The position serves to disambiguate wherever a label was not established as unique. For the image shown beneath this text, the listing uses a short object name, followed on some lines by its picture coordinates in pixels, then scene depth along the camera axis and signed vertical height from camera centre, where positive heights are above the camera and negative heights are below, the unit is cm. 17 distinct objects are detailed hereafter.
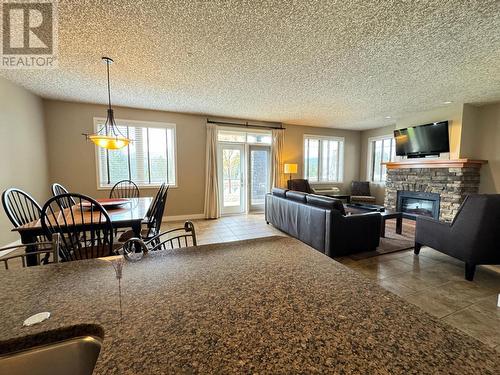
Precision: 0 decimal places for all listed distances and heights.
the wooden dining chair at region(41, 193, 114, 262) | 167 -48
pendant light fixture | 270 +41
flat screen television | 470 +78
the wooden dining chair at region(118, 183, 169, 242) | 236 -50
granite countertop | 47 -41
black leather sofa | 297 -77
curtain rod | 552 +129
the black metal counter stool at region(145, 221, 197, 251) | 137 -110
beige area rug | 313 -115
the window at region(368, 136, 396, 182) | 659 +60
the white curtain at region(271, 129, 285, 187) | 617 +52
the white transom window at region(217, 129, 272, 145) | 575 +100
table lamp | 610 +14
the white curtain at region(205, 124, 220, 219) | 546 -13
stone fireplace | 448 -26
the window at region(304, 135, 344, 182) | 694 +49
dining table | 184 -46
